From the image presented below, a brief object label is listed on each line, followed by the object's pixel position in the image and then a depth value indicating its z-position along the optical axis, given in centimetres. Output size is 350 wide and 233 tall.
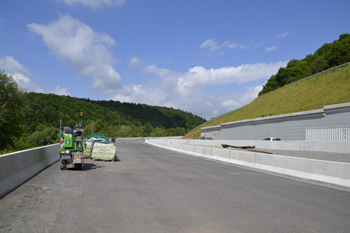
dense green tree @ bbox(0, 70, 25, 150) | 4319
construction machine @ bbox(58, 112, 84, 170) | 1315
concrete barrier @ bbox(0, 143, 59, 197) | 861
